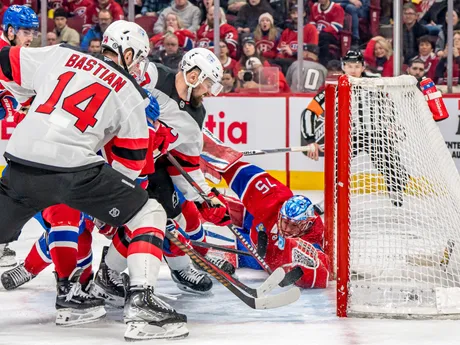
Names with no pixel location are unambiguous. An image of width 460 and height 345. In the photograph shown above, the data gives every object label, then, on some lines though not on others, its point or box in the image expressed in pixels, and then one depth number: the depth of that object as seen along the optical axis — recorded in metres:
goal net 6.88
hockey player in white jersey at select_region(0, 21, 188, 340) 6.06
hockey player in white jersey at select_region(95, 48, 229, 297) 7.94
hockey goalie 8.14
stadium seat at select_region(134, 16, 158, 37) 14.08
